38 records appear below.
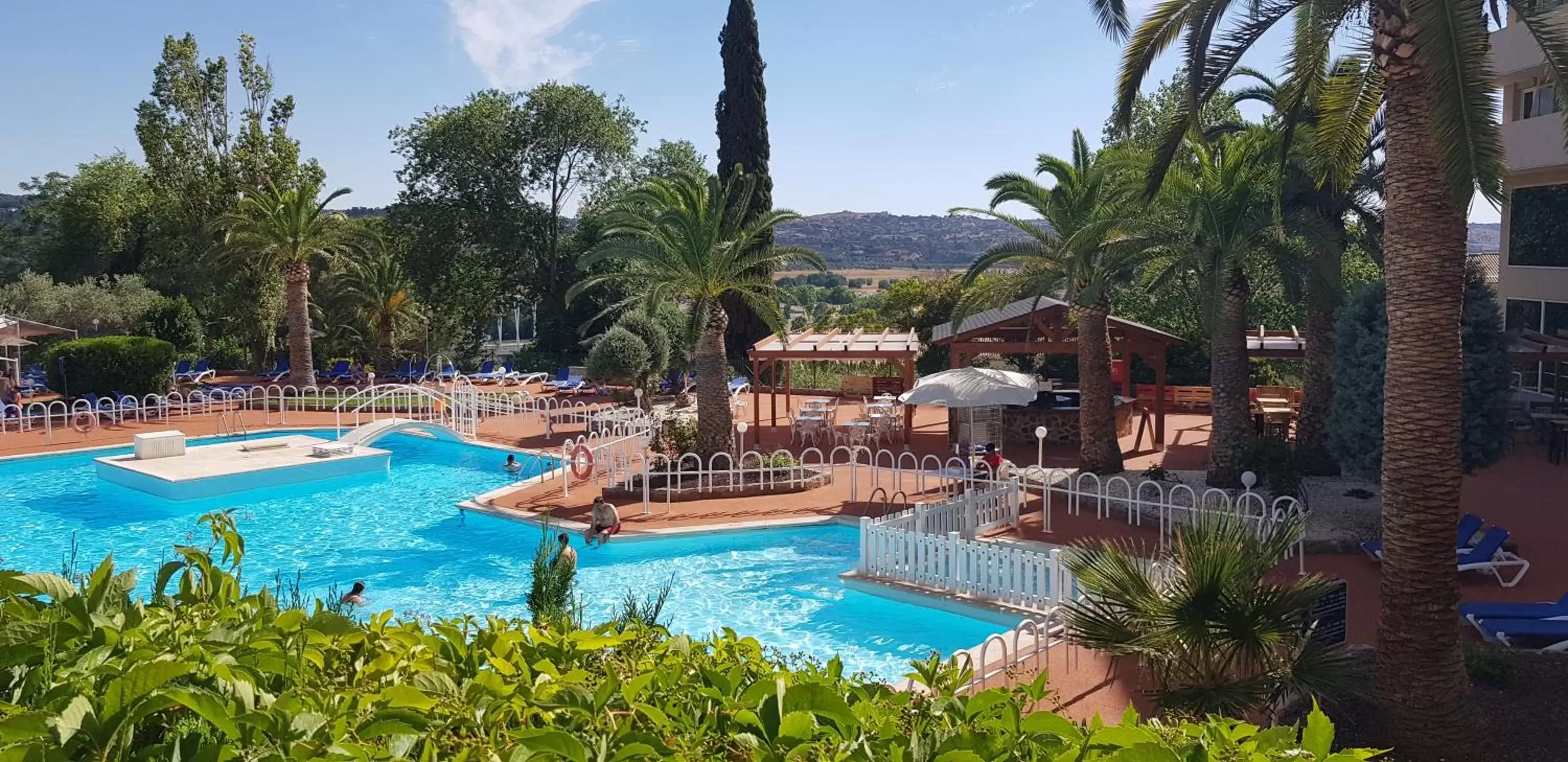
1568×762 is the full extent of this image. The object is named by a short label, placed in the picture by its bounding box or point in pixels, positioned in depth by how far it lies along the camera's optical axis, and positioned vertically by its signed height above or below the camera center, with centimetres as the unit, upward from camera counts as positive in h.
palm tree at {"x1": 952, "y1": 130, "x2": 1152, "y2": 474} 1702 +154
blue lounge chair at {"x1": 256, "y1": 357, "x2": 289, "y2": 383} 3374 -54
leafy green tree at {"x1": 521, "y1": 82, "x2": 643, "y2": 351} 3944 +758
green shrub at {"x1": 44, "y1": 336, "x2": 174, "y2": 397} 2836 -20
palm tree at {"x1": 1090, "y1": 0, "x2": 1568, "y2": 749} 729 +7
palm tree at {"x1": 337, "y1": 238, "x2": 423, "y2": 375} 3753 +209
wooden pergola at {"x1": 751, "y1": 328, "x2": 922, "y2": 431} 2278 +3
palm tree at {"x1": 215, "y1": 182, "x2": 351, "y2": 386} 3069 +343
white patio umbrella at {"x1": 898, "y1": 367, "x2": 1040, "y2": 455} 1812 -69
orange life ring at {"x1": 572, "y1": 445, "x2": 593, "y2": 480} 1895 -199
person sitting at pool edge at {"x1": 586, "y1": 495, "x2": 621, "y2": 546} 1502 -239
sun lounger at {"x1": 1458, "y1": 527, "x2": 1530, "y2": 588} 1175 -236
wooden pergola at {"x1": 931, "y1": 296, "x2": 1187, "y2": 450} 2136 +26
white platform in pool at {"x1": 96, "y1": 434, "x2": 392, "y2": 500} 1919 -211
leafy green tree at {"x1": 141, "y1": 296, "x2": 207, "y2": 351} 3519 +111
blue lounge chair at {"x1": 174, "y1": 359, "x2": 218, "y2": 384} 3142 -54
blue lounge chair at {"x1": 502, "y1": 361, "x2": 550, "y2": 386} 3462 -78
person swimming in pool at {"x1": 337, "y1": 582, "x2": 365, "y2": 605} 1066 -254
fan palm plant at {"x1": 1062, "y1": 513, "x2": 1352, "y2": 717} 705 -188
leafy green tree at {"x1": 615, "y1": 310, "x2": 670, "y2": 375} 2969 +45
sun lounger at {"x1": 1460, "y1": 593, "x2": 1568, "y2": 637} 988 -250
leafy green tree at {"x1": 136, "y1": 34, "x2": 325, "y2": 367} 3406 +654
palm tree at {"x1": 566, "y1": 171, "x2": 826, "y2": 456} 1830 +159
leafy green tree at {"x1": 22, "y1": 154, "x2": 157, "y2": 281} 4147 +522
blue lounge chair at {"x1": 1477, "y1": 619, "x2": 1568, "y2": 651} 944 -255
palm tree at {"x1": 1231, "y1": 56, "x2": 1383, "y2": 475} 1485 +188
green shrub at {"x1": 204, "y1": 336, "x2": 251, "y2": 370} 3825 +8
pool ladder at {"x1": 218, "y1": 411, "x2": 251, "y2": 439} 2508 -170
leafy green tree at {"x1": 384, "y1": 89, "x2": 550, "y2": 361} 3850 +534
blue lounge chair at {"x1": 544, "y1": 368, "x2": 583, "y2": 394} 3100 -88
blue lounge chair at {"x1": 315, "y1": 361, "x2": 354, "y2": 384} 3450 -61
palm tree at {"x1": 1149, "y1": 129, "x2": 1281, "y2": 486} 1520 +155
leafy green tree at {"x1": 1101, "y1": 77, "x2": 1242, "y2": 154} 3381 +796
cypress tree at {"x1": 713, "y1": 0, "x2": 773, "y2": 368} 3306 +776
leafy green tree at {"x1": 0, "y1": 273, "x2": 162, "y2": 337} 3444 +175
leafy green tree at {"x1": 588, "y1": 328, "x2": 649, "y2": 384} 2744 -12
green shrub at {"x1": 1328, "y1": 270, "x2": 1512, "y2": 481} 1457 -50
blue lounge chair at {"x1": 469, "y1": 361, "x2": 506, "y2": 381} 3578 -68
